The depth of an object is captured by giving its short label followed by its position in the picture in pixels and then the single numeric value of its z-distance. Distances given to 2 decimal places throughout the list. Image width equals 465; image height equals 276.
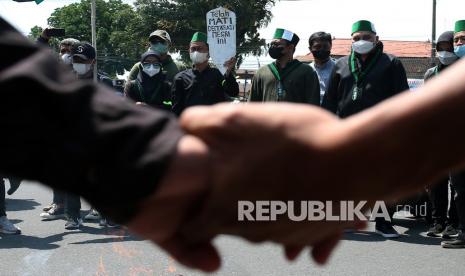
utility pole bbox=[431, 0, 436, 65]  31.25
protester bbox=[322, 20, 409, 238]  5.45
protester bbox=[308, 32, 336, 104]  6.59
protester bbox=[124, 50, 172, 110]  6.30
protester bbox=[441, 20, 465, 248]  5.30
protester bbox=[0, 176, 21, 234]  5.96
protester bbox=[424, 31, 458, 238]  5.80
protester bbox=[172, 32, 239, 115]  5.99
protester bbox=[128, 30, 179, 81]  6.75
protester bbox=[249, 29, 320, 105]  5.83
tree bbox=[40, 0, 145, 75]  51.28
